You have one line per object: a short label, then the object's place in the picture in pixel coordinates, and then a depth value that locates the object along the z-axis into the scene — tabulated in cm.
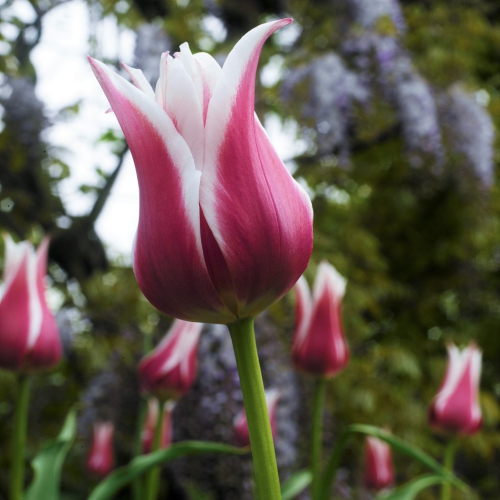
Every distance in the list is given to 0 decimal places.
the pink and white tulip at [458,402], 108
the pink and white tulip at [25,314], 88
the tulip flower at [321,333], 99
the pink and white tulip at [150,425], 133
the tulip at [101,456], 154
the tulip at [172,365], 102
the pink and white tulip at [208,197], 37
